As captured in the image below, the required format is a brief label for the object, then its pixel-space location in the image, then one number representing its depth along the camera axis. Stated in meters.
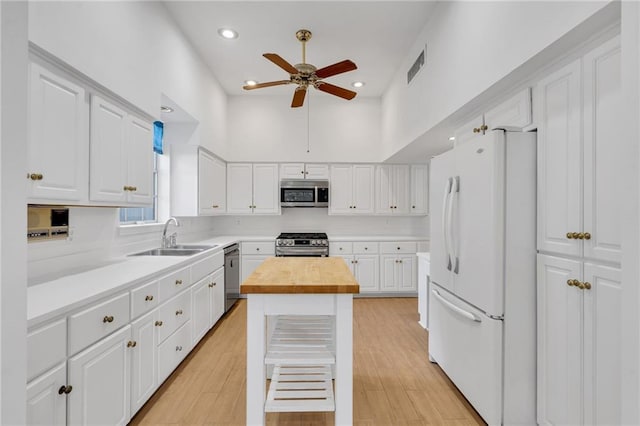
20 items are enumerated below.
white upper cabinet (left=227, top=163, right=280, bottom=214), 4.91
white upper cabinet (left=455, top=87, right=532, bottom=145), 1.78
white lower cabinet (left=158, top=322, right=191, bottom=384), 2.19
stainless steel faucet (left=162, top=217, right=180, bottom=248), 3.20
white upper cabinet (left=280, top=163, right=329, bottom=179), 4.95
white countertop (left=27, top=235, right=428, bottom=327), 1.29
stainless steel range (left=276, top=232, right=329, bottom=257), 4.55
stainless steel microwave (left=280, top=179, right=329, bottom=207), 4.84
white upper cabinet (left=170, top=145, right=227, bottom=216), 3.70
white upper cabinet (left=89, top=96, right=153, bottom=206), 1.92
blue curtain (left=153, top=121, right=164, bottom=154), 3.50
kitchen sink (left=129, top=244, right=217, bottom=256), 3.00
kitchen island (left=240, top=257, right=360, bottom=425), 1.70
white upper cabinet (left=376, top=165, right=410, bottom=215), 4.99
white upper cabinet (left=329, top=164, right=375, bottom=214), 4.96
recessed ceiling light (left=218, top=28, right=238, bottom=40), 3.16
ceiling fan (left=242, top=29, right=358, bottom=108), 2.53
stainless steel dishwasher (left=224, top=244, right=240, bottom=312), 3.87
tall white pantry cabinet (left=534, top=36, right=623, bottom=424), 1.29
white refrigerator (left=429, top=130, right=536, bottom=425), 1.72
